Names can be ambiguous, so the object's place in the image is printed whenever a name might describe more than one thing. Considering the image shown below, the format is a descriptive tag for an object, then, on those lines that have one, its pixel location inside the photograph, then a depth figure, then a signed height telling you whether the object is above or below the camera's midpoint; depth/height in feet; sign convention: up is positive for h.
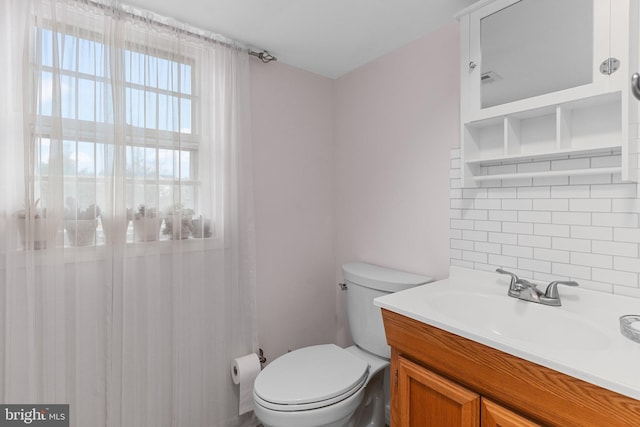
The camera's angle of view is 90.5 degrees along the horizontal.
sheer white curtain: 3.97 -0.06
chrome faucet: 3.74 -0.98
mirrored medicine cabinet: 3.33 +1.50
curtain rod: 4.50 +2.95
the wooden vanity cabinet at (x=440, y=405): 3.01 -2.03
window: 4.11 +1.28
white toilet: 4.15 -2.43
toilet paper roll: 5.54 -2.88
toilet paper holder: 5.99 -2.78
